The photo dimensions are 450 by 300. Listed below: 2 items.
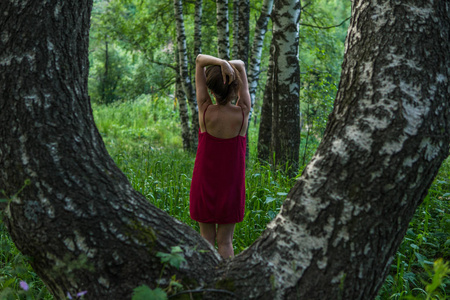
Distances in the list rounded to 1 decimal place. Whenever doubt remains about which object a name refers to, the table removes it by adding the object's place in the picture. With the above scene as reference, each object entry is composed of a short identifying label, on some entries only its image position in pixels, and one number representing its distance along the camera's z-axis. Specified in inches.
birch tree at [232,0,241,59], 366.0
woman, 117.4
